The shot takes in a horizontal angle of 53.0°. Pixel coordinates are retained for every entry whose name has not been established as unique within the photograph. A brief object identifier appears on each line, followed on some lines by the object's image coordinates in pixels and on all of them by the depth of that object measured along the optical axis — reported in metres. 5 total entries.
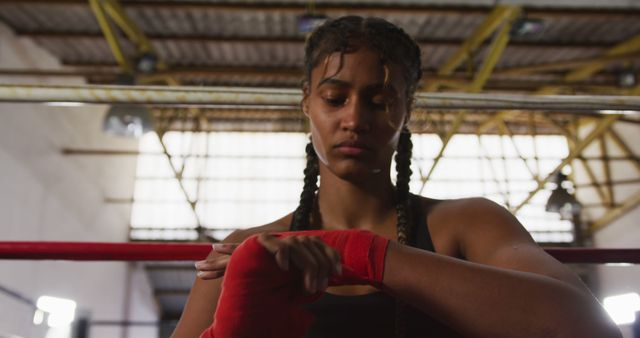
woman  0.82
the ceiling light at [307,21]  5.73
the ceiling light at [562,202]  7.09
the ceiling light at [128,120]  5.81
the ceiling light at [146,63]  7.23
